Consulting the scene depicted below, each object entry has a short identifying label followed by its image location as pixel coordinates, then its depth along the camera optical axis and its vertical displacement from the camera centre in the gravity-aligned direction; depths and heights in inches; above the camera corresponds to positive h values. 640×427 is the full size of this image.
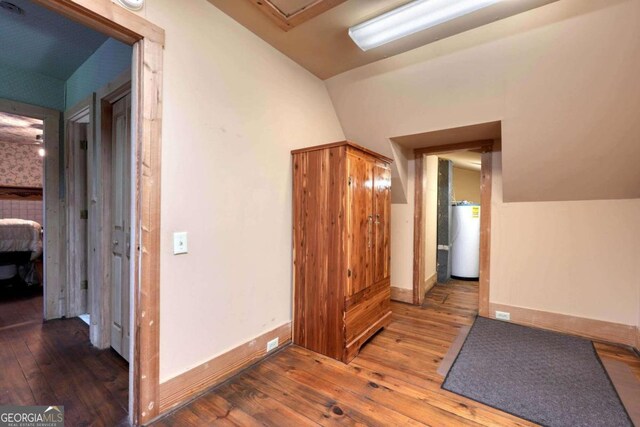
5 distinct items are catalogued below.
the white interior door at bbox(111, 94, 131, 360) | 84.5 -3.5
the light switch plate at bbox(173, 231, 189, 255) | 64.7 -7.6
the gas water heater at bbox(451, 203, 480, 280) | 188.5 -19.8
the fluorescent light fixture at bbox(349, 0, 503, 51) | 68.2 +52.2
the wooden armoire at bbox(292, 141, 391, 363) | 85.4 -12.0
